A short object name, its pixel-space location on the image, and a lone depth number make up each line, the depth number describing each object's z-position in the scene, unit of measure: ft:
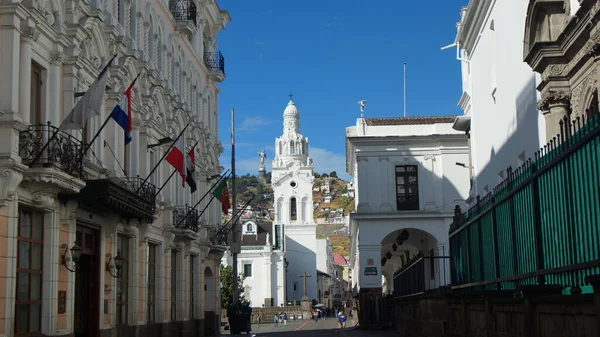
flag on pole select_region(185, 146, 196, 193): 84.69
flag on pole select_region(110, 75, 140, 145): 62.03
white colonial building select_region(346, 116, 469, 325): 142.31
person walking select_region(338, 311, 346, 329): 179.32
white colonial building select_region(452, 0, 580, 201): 60.18
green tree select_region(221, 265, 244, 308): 262.67
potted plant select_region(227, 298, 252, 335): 125.70
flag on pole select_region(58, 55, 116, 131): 53.57
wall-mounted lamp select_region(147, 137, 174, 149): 86.43
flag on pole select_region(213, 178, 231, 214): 104.22
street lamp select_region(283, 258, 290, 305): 350.15
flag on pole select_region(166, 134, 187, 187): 77.92
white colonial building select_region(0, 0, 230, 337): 52.70
